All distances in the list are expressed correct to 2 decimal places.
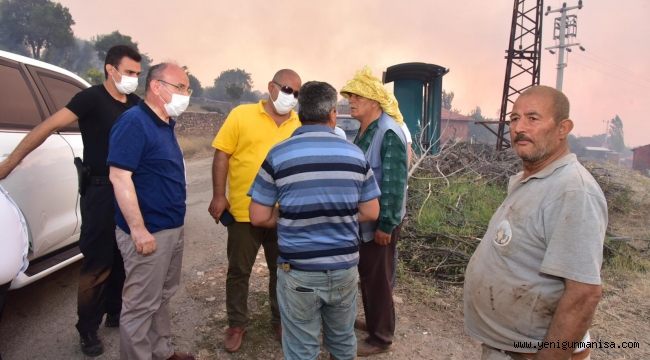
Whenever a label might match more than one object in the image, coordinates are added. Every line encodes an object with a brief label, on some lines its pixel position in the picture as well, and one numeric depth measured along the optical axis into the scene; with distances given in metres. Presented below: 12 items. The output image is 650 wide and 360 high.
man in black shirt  2.63
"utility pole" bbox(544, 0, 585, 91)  26.13
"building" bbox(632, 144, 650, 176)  46.50
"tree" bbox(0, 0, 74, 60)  42.00
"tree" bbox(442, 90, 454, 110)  65.24
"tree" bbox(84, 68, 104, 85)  23.06
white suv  2.81
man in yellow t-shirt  2.91
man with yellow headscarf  2.77
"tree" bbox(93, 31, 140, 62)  41.09
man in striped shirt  1.94
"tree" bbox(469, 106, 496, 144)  57.02
